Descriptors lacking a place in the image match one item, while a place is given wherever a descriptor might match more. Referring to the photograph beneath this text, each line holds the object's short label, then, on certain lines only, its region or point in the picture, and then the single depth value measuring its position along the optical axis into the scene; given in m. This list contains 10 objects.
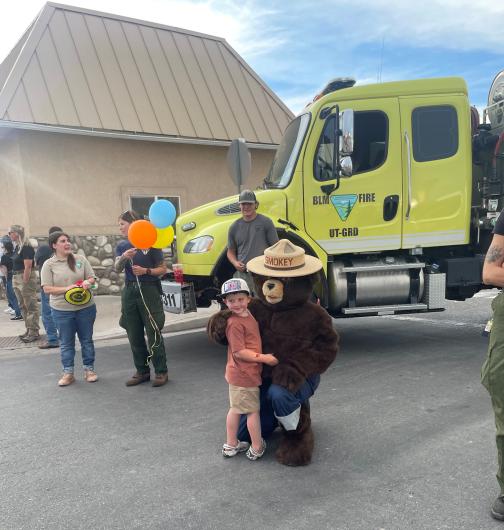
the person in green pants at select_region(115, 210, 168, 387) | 4.66
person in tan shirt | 4.73
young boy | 2.98
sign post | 7.46
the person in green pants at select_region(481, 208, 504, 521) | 2.35
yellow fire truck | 5.32
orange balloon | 4.33
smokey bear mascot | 2.96
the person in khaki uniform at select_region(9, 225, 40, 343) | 6.68
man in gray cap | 4.86
